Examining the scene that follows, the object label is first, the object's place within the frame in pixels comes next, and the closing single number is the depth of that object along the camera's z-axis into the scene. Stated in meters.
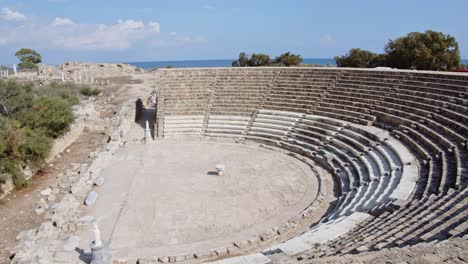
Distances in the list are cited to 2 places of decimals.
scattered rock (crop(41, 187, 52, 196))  14.66
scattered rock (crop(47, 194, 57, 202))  13.98
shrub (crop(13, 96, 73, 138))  18.95
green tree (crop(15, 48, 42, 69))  65.75
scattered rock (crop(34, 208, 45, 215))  12.99
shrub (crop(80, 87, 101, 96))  39.59
